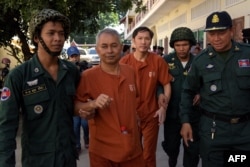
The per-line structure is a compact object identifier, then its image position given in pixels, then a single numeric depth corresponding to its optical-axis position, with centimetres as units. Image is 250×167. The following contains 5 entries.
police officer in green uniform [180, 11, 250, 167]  295
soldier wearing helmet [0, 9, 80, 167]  232
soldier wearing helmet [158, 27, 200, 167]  429
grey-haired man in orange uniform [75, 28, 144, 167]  282
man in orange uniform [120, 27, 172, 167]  429
